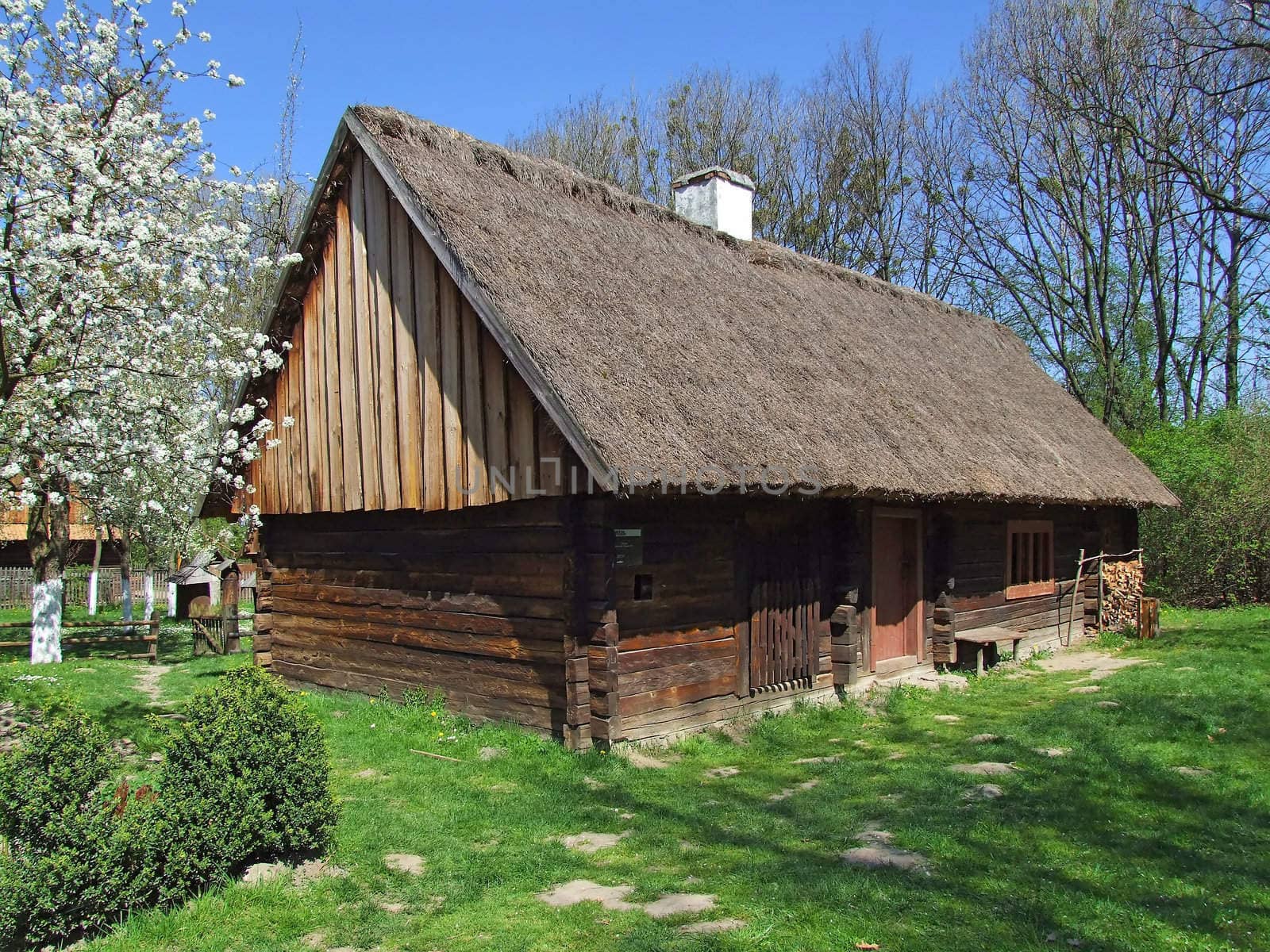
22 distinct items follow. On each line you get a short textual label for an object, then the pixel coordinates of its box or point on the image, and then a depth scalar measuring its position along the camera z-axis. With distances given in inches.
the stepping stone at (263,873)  202.4
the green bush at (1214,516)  735.7
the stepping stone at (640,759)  305.0
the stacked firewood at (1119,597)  633.6
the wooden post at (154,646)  594.2
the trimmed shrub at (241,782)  196.2
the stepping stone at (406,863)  218.8
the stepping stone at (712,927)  181.0
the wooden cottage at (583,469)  313.7
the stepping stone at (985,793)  267.3
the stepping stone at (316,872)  208.1
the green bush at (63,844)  176.4
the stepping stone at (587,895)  199.9
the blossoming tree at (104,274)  283.4
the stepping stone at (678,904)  192.5
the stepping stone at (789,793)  275.0
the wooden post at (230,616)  642.2
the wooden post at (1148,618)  590.6
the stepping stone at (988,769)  289.6
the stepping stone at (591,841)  236.5
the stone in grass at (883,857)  213.5
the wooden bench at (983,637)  480.1
